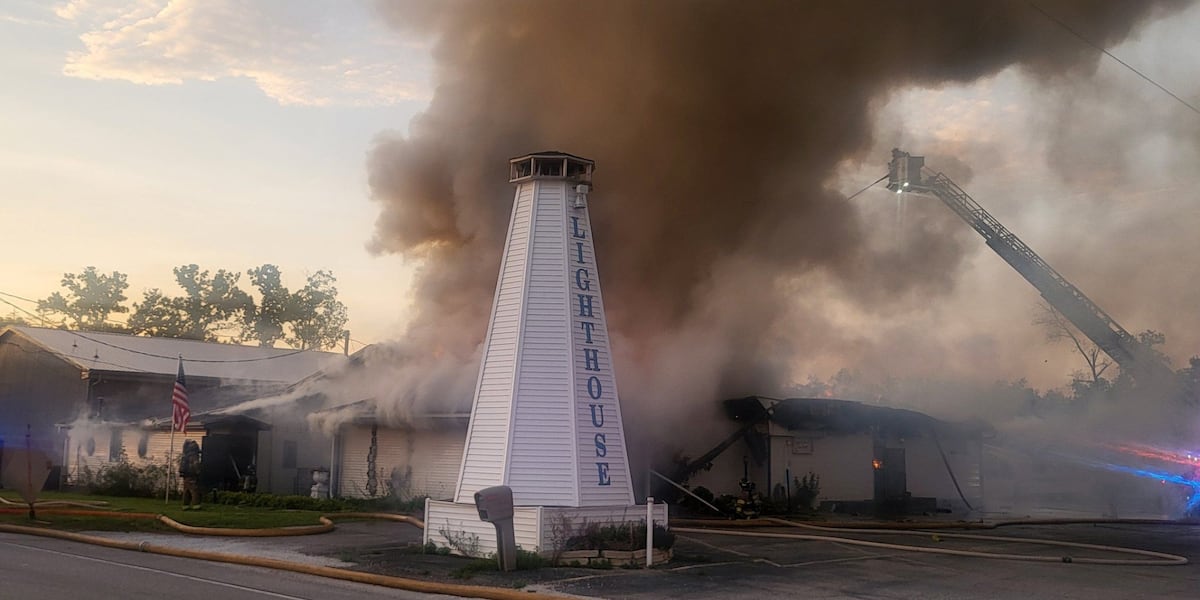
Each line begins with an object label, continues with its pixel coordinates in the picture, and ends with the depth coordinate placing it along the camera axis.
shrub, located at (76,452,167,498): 33.78
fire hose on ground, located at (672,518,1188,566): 18.45
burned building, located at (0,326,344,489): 38.06
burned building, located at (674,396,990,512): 30.39
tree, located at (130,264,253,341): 81.88
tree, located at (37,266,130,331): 89.75
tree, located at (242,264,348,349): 82.00
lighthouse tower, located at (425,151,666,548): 17.98
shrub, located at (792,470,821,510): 30.47
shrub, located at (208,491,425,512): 27.94
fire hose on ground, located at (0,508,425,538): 20.72
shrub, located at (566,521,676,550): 17.28
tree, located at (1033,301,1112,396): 58.32
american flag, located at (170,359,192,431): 28.80
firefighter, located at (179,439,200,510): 27.27
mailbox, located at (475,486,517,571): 15.91
